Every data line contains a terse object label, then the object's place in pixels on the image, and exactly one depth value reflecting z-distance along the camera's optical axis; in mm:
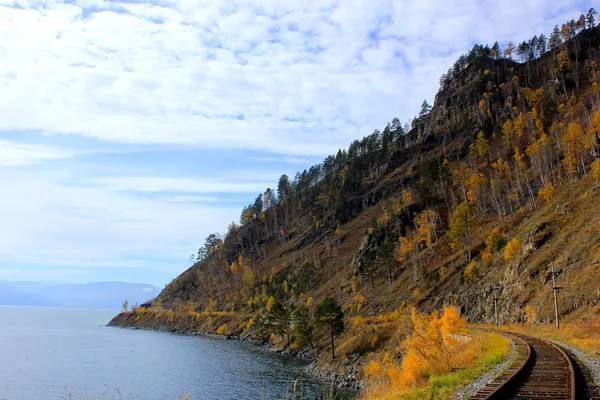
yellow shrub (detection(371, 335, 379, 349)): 72106
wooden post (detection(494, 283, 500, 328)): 63388
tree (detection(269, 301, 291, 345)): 98312
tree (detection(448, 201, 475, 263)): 99094
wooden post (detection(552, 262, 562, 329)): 45956
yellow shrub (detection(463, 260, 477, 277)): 84312
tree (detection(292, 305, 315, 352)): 87625
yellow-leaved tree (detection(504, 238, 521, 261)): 77750
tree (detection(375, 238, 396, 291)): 111812
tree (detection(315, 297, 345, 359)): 78688
